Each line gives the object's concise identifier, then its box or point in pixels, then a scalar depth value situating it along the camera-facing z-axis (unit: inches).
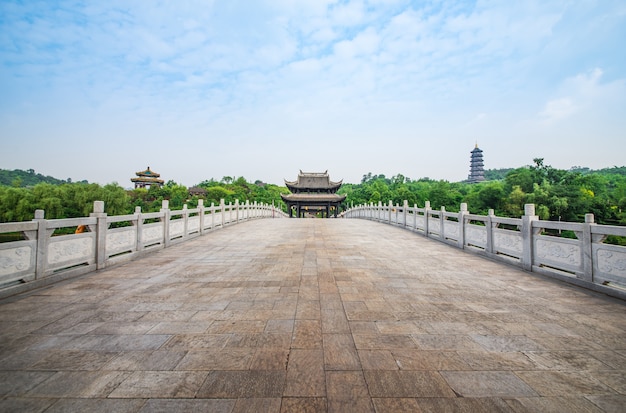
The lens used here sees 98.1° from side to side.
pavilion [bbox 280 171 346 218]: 1389.0
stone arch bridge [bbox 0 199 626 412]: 74.3
